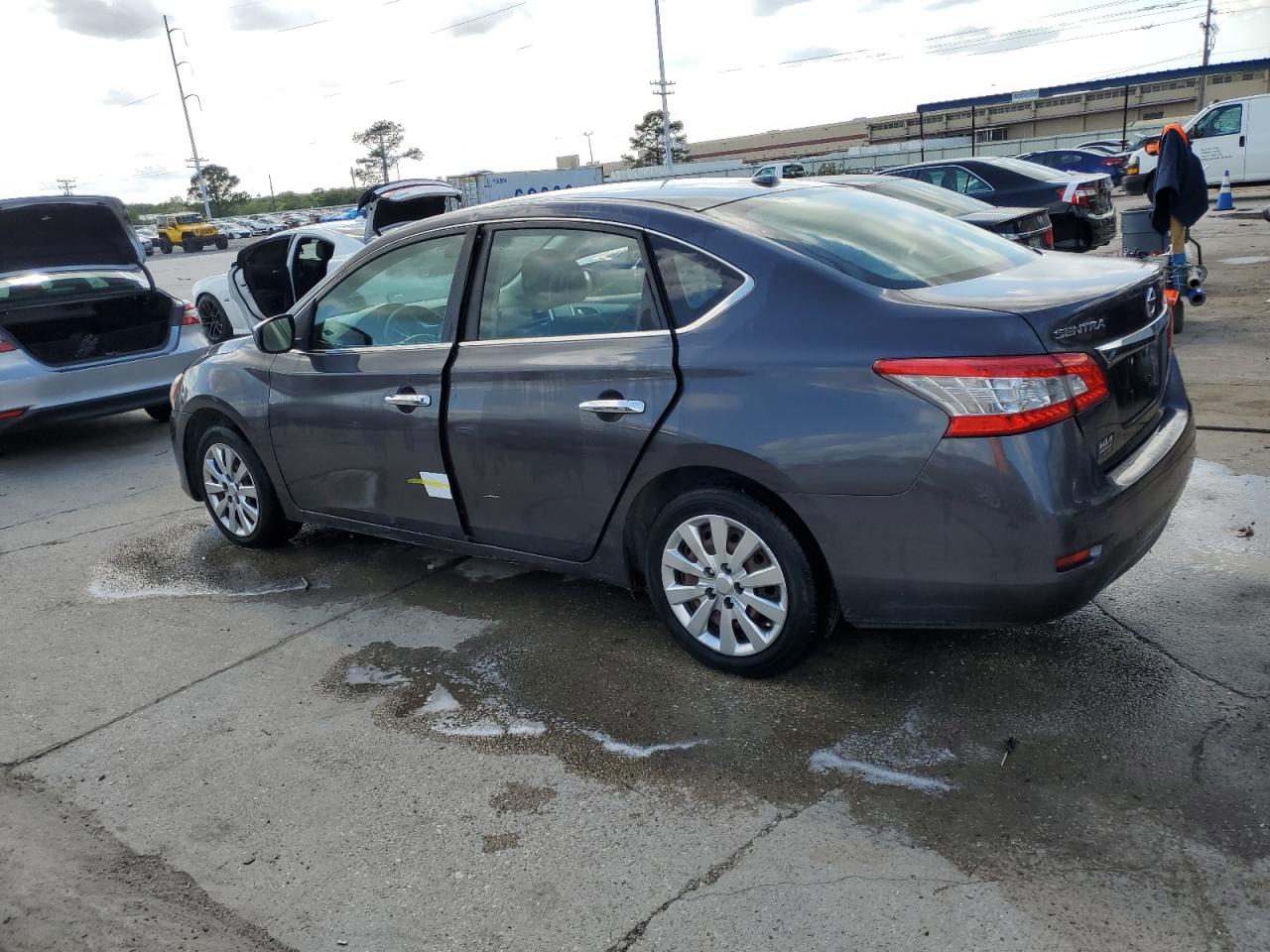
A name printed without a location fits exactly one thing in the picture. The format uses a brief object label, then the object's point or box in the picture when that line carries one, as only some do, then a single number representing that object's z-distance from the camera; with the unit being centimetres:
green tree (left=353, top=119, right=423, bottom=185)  11012
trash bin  919
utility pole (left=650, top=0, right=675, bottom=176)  6175
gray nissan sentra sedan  309
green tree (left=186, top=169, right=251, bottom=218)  10431
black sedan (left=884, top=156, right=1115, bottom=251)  1199
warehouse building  7975
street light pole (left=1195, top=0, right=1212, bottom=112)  8325
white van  2494
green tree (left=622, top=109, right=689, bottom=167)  9625
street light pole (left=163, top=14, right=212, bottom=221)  8162
